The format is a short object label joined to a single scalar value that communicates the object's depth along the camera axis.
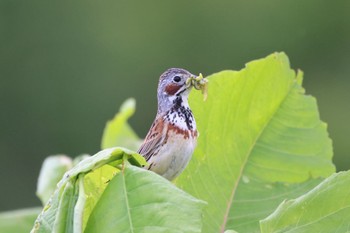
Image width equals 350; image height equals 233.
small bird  4.41
